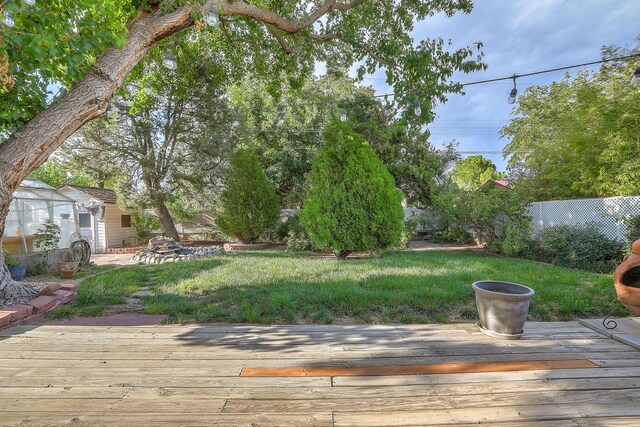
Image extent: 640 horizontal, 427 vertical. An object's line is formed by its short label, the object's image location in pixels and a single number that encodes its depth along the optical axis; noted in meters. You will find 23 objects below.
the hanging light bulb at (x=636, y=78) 4.18
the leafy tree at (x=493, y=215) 8.01
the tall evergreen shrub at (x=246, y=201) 11.26
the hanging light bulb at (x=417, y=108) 4.72
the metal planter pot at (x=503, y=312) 2.73
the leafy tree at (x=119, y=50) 3.13
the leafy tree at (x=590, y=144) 6.77
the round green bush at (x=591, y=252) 6.29
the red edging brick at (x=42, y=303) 3.60
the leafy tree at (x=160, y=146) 11.30
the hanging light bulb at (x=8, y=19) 2.78
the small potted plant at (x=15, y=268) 5.44
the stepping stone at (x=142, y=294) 4.45
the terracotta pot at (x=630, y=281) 2.64
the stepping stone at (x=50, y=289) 4.09
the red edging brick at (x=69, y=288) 4.46
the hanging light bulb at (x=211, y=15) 3.81
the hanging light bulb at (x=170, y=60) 4.95
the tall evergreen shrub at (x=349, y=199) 7.13
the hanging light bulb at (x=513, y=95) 5.38
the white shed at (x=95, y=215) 12.84
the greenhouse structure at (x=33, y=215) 6.70
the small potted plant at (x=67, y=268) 6.25
